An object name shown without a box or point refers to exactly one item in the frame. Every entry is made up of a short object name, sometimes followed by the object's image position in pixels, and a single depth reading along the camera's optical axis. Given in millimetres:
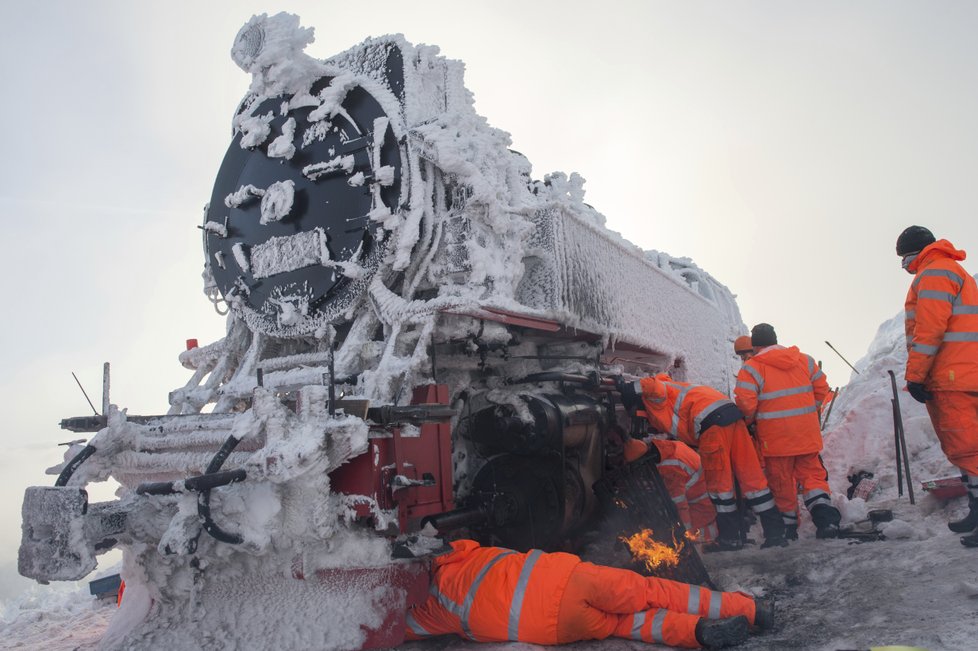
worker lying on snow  3045
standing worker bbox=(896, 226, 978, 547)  3842
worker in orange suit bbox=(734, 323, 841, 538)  4691
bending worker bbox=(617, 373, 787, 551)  4617
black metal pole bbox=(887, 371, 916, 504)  5245
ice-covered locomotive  3021
